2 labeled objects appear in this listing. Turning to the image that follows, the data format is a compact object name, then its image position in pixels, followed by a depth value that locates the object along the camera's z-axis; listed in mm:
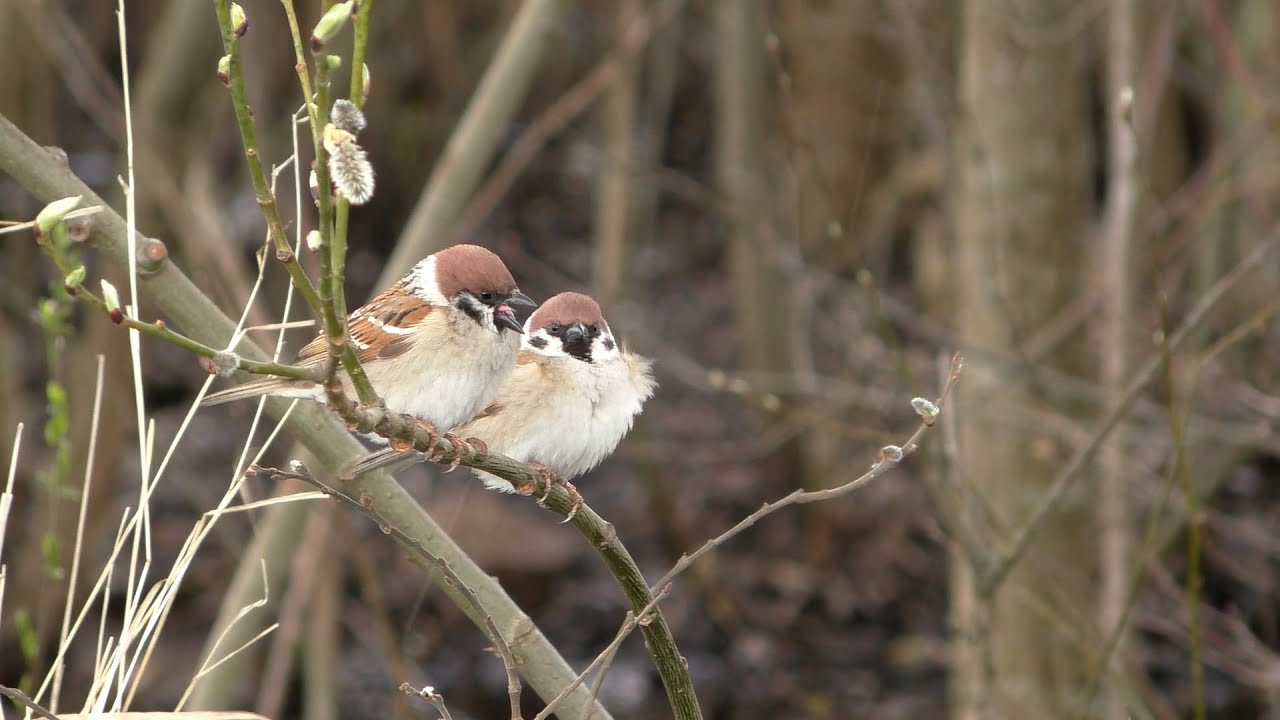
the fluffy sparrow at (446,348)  4852
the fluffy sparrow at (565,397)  5430
